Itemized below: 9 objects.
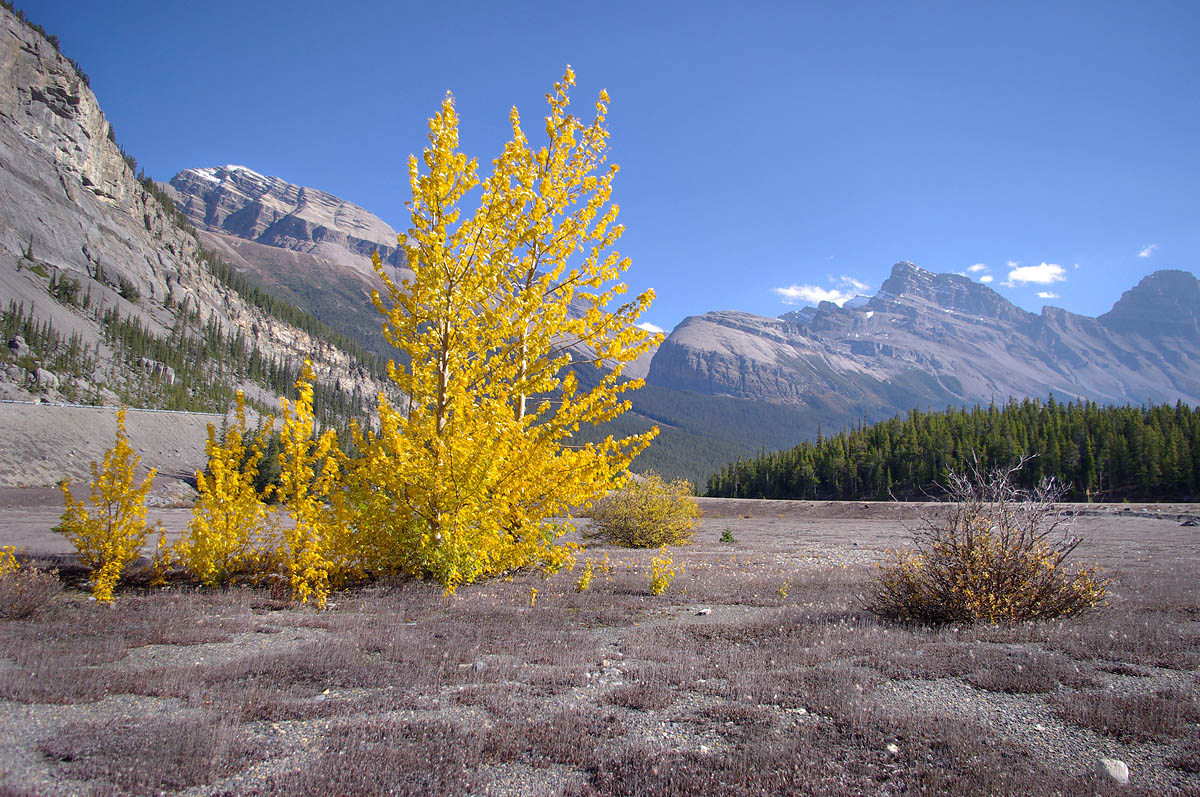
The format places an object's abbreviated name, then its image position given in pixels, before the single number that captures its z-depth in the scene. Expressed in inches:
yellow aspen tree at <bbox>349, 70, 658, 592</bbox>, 389.4
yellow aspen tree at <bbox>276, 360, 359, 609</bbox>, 358.5
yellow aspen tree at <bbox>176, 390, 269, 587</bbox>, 373.7
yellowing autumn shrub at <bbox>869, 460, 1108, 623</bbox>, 330.6
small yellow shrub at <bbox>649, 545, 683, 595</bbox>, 442.3
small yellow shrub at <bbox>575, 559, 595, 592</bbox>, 423.2
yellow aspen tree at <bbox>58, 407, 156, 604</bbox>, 338.0
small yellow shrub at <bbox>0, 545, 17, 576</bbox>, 316.2
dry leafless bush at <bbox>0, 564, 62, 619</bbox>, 285.9
